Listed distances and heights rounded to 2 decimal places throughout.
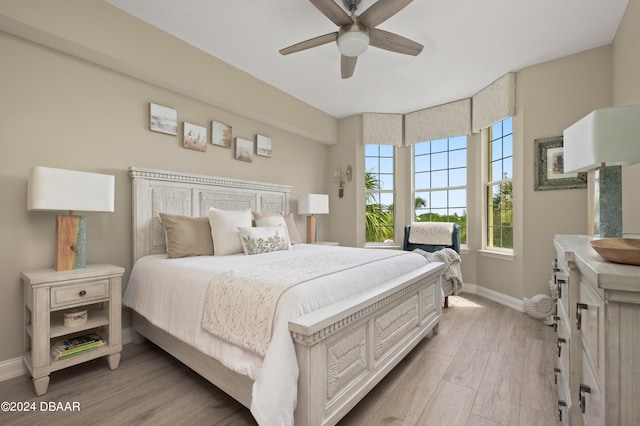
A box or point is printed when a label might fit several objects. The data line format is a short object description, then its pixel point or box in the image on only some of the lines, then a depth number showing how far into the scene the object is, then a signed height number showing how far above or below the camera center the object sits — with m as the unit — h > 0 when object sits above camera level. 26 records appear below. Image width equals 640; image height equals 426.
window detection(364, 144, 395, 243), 5.06 +0.39
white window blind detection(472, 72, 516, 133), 3.55 +1.42
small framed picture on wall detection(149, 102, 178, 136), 2.88 +0.95
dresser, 0.71 -0.37
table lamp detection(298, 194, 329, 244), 4.35 +0.07
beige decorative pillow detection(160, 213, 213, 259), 2.54 -0.21
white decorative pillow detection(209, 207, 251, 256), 2.68 -0.17
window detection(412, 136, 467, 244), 4.56 +0.50
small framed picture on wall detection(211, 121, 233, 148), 3.43 +0.94
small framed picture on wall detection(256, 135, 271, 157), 3.97 +0.92
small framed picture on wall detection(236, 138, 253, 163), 3.71 +0.81
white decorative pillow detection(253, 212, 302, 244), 3.26 -0.10
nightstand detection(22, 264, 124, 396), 1.87 -0.68
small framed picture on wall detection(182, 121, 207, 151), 3.16 +0.84
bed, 1.30 -0.62
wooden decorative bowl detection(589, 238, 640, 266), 0.83 -0.11
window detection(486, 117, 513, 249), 3.87 +0.37
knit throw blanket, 3.45 -0.62
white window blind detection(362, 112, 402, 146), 4.84 +1.39
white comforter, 1.26 -0.56
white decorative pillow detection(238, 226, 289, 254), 2.68 -0.25
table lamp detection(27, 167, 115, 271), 1.94 +0.09
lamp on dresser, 1.05 +0.23
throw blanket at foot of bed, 1.42 -0.46
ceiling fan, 1.96 +1.36
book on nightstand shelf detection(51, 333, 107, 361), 1.98 -0.94
